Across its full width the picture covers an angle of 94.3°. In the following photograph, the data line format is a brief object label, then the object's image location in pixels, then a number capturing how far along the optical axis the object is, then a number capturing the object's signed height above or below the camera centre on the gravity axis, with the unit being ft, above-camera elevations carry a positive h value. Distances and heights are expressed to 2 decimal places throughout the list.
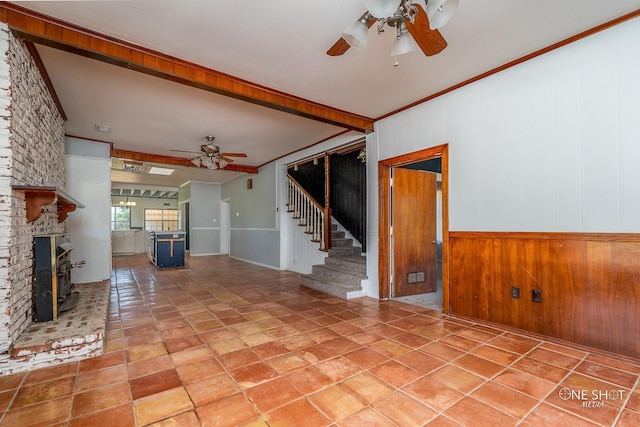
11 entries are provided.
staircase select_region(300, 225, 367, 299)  15.34 -3.12
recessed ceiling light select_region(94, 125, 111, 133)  15.97 +5.06
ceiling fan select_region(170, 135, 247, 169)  18.48 +4.02
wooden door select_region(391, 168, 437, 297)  14.94 -0.81
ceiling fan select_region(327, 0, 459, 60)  5.51 +4.05
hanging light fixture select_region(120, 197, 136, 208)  44.98 +2.49
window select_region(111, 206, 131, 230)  47.24 +0.34
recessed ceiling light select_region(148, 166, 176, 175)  27.40 +4.73
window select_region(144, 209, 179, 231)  49.34 +0.10
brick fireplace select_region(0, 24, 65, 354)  7.29 +1.43
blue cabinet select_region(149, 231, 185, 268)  23.75 -2.37
